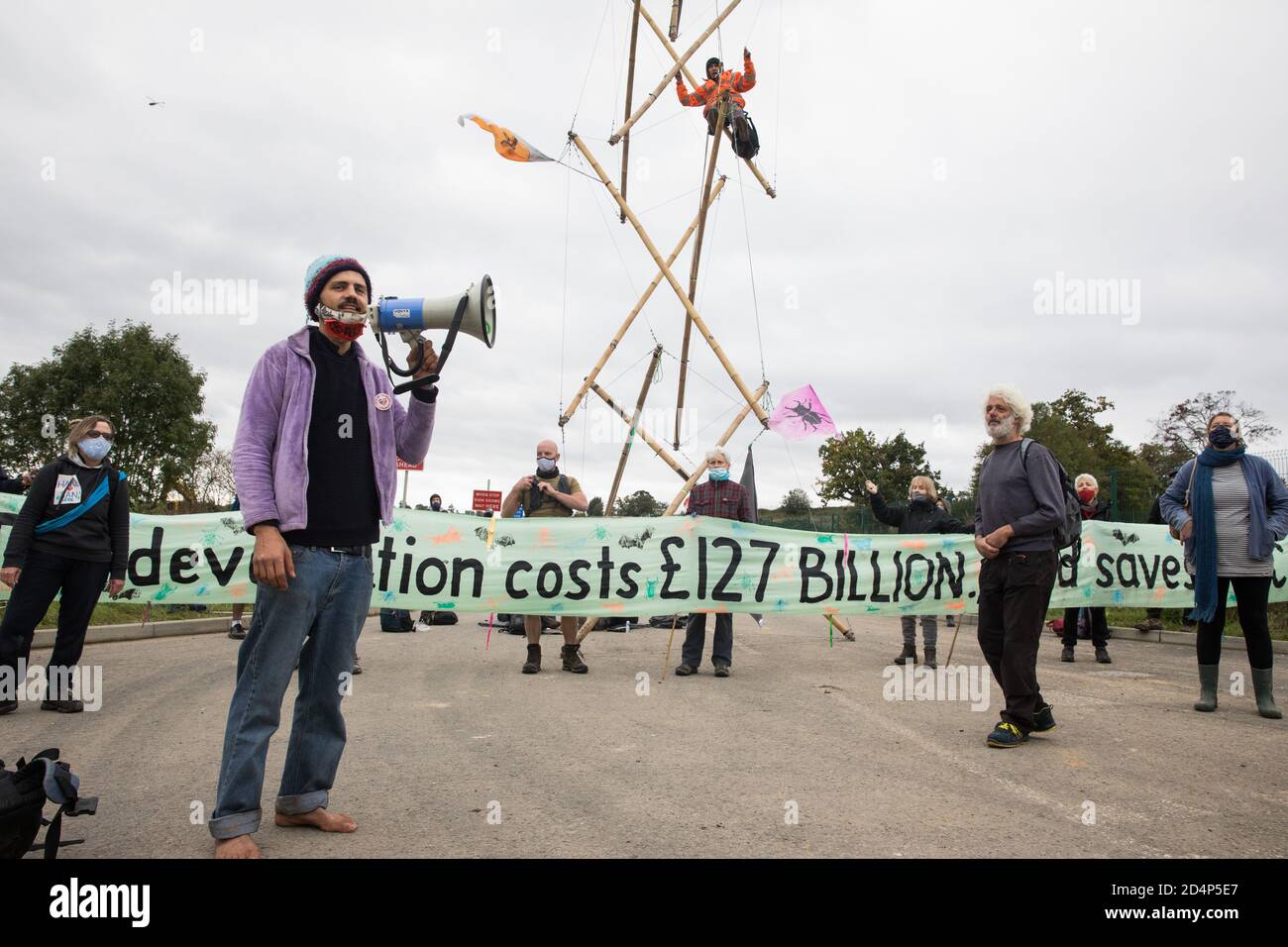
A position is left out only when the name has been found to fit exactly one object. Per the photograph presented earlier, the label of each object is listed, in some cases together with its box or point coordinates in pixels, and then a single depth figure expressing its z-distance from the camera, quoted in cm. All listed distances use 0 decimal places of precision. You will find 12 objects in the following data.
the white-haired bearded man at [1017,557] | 511
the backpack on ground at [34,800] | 257
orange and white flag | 1125
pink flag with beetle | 1148
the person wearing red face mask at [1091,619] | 909
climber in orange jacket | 1200
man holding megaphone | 301
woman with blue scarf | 614
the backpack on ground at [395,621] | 1201
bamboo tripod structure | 1170
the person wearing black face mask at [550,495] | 834
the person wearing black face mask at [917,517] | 899
